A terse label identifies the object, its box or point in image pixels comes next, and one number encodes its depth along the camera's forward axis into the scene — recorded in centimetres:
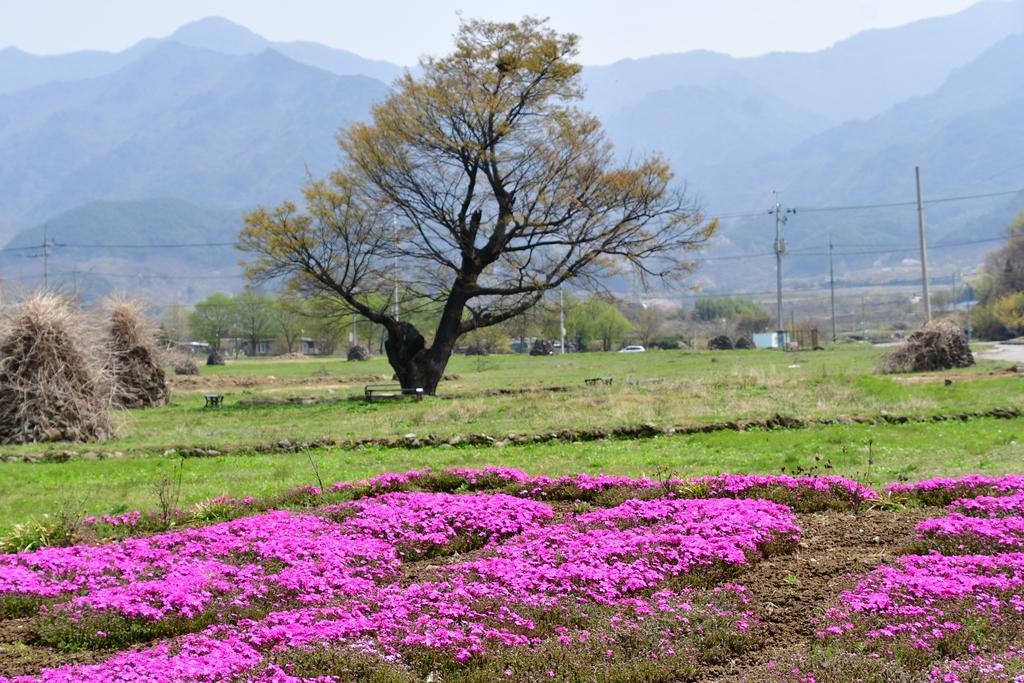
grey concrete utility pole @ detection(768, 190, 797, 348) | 8525
